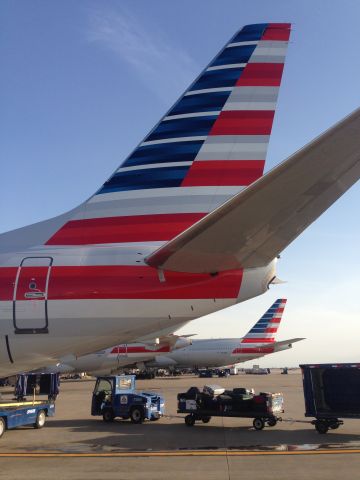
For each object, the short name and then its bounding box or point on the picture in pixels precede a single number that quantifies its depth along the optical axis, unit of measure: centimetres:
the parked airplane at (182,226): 497
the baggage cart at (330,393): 1429
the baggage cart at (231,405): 1522
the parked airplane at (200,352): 3566
